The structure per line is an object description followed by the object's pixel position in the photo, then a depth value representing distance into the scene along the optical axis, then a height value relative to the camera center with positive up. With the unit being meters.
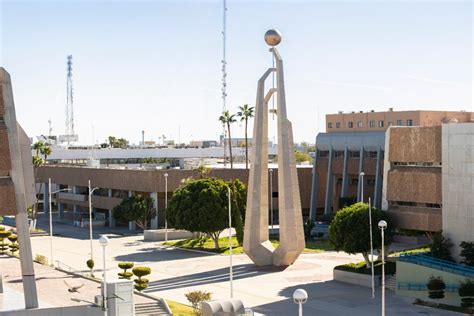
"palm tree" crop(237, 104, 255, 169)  98.69 +4.03
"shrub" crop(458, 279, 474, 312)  46.47 -9.03
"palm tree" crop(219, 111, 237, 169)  103.81 +3.42
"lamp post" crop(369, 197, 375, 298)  52.25 -7.07
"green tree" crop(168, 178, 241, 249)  73.50 -5.99
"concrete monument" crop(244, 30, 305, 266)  62.59 -3.77
